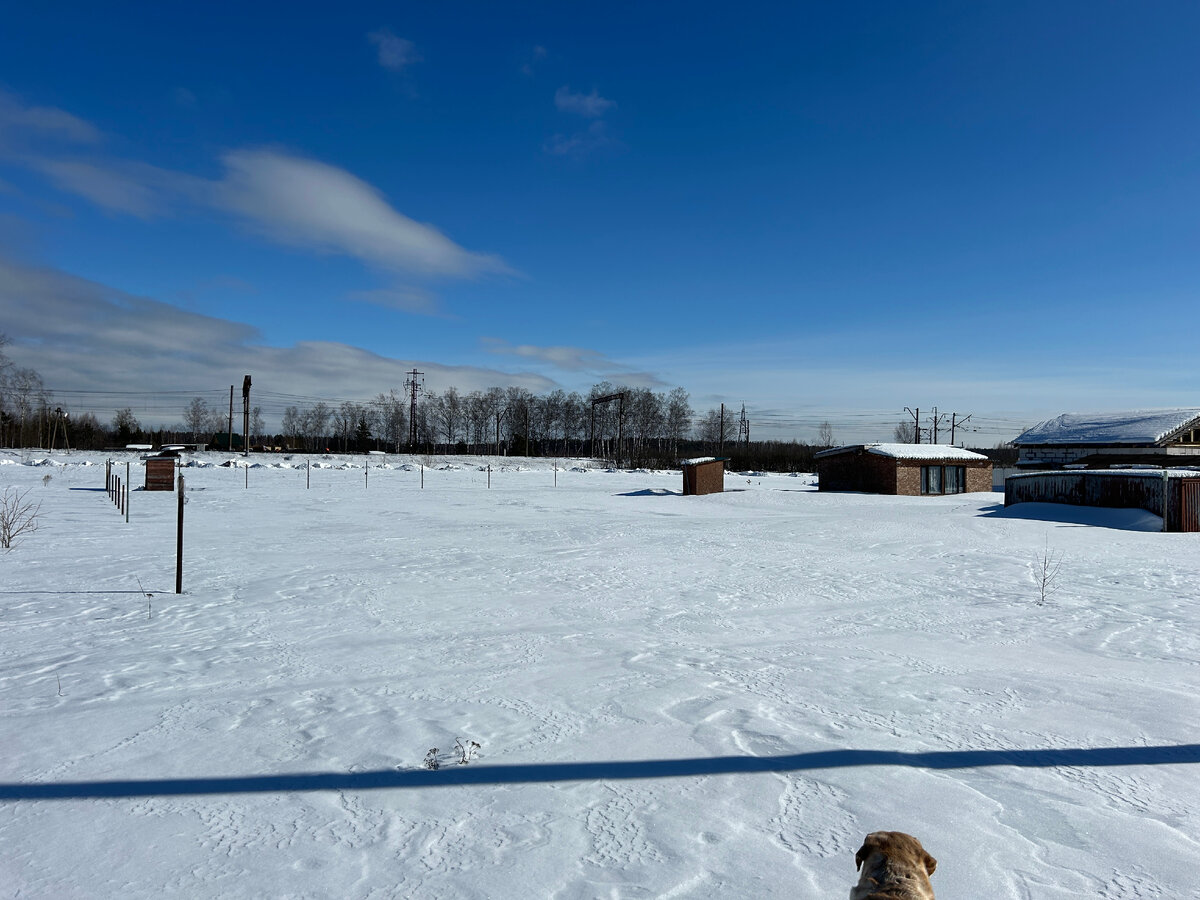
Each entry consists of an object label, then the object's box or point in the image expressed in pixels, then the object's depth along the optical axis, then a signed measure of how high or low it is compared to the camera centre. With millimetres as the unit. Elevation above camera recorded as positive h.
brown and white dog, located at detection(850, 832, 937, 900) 1767 -1187
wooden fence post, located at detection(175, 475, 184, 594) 9053 -1670
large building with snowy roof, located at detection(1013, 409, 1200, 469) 35906 +627
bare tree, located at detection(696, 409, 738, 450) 112188 +3014
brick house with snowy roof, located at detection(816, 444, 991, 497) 36656 -1135
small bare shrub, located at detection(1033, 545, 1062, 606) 9866 -2190
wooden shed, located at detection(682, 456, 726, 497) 35281 -1459
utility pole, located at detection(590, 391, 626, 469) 70000 +4525
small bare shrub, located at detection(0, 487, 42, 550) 13328 -2066
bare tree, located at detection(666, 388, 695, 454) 98562 +4086
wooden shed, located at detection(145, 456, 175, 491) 29530 -1422
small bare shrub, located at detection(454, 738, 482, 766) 4262 -2031
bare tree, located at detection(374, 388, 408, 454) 102156 +3631
